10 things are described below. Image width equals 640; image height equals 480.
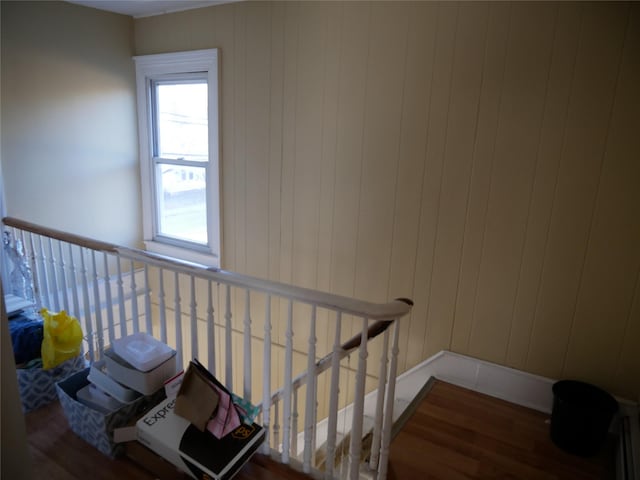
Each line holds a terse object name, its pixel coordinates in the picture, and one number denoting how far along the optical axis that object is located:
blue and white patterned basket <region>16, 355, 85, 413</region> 2.12
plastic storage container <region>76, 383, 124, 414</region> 1.88
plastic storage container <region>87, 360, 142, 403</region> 1.88
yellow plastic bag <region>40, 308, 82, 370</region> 2.12
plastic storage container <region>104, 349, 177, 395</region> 1.85
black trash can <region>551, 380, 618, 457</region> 1.99
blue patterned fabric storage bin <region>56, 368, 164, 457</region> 1.81
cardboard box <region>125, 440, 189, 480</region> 1.71
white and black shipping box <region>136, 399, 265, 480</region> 1.59
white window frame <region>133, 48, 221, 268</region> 3.23
